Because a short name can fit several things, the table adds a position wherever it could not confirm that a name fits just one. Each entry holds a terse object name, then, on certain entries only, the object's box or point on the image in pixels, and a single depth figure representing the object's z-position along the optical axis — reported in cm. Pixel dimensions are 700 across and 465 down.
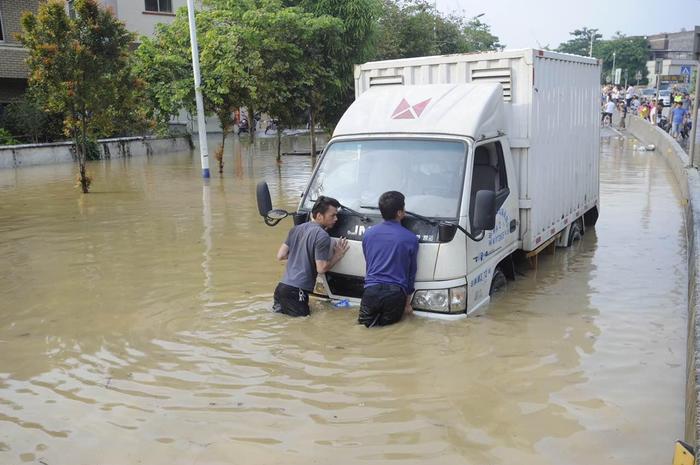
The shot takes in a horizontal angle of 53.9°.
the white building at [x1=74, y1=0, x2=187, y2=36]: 3550
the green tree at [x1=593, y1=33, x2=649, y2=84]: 10500
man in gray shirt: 652
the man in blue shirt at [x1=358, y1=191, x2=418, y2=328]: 615
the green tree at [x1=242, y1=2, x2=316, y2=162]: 1944
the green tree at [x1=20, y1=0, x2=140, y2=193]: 1575
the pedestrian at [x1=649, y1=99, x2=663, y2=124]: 3183
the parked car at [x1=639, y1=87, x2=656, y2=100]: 5989
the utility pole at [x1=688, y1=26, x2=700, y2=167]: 1446
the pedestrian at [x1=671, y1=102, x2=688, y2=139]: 2695
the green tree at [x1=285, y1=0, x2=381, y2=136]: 2184
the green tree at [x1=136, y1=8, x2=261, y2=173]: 1898
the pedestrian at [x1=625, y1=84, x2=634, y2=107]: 4302
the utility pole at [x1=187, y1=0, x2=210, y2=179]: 1764
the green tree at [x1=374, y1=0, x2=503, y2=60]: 2988
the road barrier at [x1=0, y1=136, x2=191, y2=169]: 2326
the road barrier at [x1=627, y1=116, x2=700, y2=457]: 411
